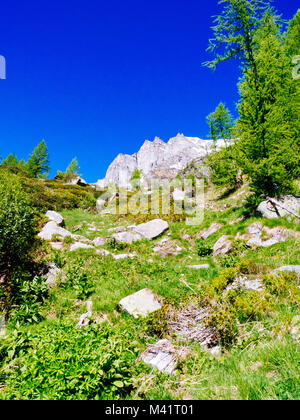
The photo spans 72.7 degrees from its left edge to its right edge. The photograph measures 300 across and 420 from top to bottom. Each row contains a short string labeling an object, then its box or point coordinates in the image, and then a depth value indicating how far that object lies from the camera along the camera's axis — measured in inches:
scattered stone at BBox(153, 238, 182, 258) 479.2
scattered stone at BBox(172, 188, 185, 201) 864.3
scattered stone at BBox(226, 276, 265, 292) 210.5
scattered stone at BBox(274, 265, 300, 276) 218.8
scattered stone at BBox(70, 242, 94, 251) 458.9
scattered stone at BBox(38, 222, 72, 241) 515.8
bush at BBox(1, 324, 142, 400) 109.0
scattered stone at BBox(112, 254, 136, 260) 425.2
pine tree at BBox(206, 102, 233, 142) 1069.8
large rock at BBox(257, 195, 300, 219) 385.9
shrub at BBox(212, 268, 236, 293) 239.0
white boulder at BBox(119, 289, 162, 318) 237.8
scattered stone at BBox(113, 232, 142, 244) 557.3
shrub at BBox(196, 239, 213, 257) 433.9
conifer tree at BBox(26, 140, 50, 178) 2288.4
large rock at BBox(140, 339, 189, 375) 149.5
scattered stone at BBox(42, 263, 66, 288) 326.6
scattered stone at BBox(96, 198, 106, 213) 1158.7
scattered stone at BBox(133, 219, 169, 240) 591.4
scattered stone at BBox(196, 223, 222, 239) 521.6
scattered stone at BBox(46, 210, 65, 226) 679.1
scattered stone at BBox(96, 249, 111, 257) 439.1
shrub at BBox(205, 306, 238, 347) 153.5
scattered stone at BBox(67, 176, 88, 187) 1879.4
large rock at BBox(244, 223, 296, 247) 342.6
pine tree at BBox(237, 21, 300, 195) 416.8
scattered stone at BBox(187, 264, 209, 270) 354.0
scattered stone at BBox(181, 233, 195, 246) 540.1
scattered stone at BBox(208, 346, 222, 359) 147.4
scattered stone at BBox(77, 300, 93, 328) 226.2
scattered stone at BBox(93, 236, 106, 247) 539.3
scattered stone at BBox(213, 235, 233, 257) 394.9
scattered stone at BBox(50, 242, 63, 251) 458.3
